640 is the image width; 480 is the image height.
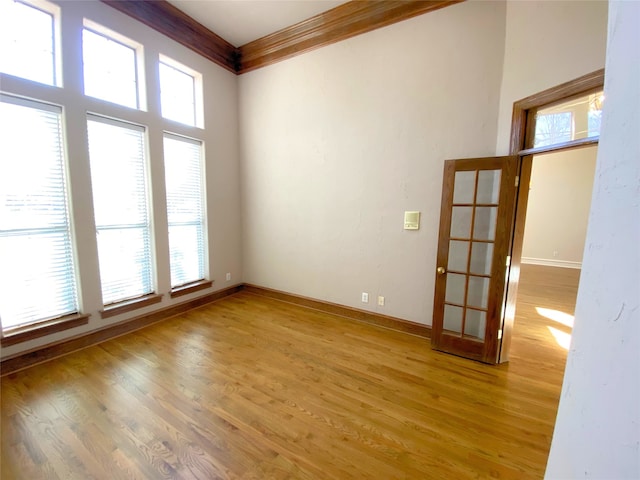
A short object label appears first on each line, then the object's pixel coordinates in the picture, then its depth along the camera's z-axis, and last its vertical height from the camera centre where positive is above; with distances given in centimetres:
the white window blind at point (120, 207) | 279 +0
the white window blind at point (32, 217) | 225 -11
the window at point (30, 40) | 222 +147
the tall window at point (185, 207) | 347 +1
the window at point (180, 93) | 337 +157
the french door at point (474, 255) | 243 -41
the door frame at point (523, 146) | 187 +54
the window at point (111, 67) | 270 +154
